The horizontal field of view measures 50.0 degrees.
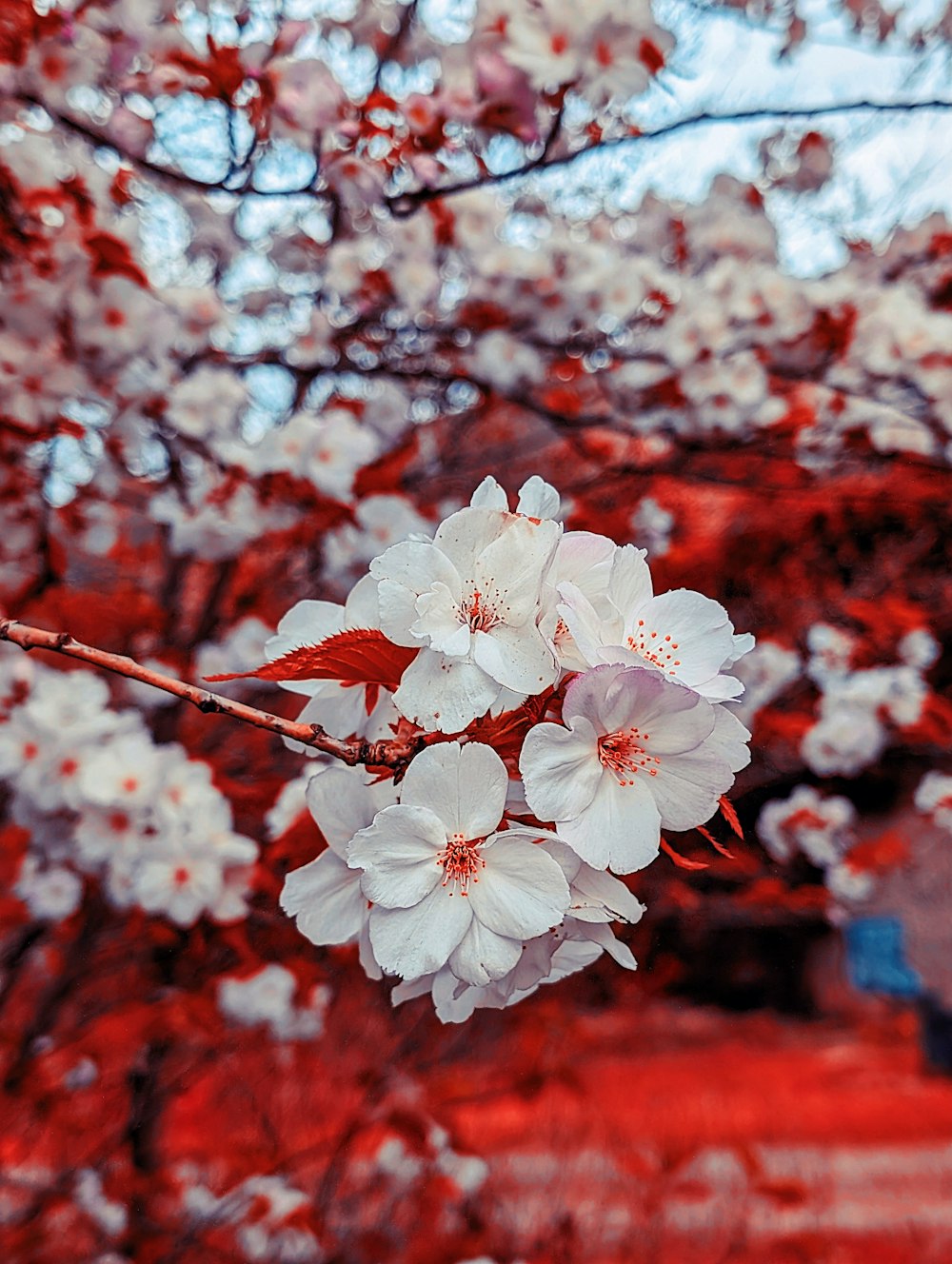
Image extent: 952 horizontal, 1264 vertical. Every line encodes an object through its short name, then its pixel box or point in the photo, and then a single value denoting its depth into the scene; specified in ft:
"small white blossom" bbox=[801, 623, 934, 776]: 6.72
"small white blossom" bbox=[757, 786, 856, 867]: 7.01
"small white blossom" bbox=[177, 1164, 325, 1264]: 4.73
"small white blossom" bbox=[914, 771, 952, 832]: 5.43
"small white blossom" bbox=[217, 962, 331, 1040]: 4.43
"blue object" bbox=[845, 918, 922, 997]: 13.46
